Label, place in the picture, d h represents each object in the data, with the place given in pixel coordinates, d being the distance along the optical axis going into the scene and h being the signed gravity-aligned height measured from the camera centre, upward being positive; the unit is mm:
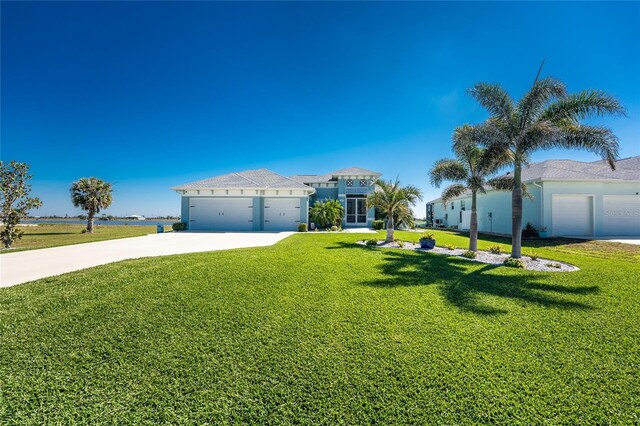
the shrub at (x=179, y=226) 20250 -890
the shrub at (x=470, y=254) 9352 -1443
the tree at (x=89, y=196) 25625 +1940
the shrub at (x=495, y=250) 10320 -1394
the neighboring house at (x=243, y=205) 20500 +854
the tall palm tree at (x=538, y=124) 8102 +3270
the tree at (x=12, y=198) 11096 +732
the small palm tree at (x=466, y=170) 9847 +2014
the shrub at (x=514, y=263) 7890 -1486
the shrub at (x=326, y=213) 19859 +214
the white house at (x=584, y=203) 16156 +898
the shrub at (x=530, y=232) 16172 -990
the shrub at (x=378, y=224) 21622 -699
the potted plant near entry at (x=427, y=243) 11484 -1233
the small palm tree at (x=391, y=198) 13385 +990
